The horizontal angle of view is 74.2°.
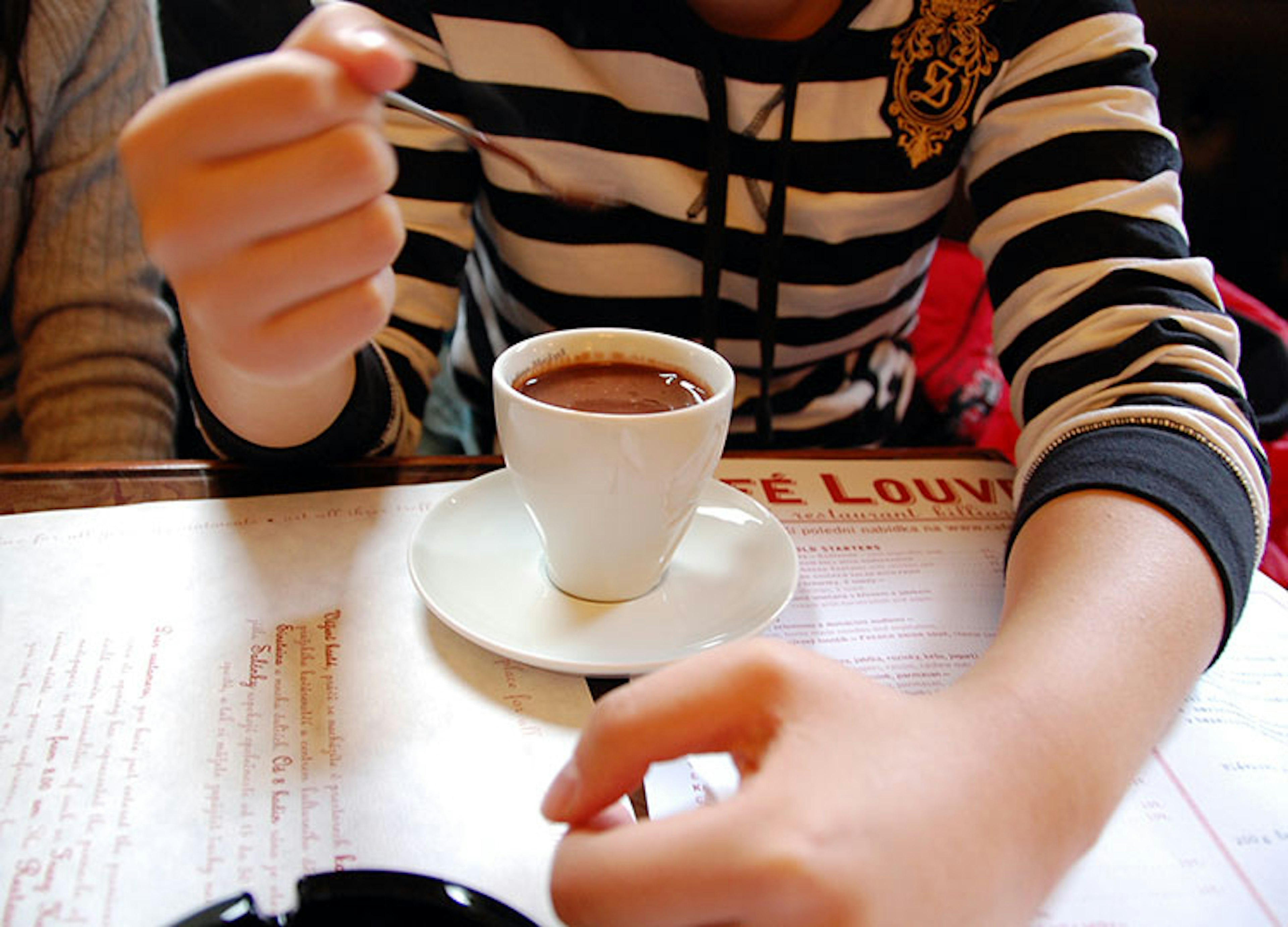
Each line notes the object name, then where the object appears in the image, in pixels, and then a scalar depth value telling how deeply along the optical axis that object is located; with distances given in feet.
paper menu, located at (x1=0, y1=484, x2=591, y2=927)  1.22
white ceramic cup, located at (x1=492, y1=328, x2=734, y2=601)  1.58
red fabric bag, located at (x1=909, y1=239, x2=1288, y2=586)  2.97
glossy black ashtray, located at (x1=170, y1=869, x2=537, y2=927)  0.95
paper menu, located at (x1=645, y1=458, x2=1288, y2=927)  1.30
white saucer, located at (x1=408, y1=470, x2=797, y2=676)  1.61
